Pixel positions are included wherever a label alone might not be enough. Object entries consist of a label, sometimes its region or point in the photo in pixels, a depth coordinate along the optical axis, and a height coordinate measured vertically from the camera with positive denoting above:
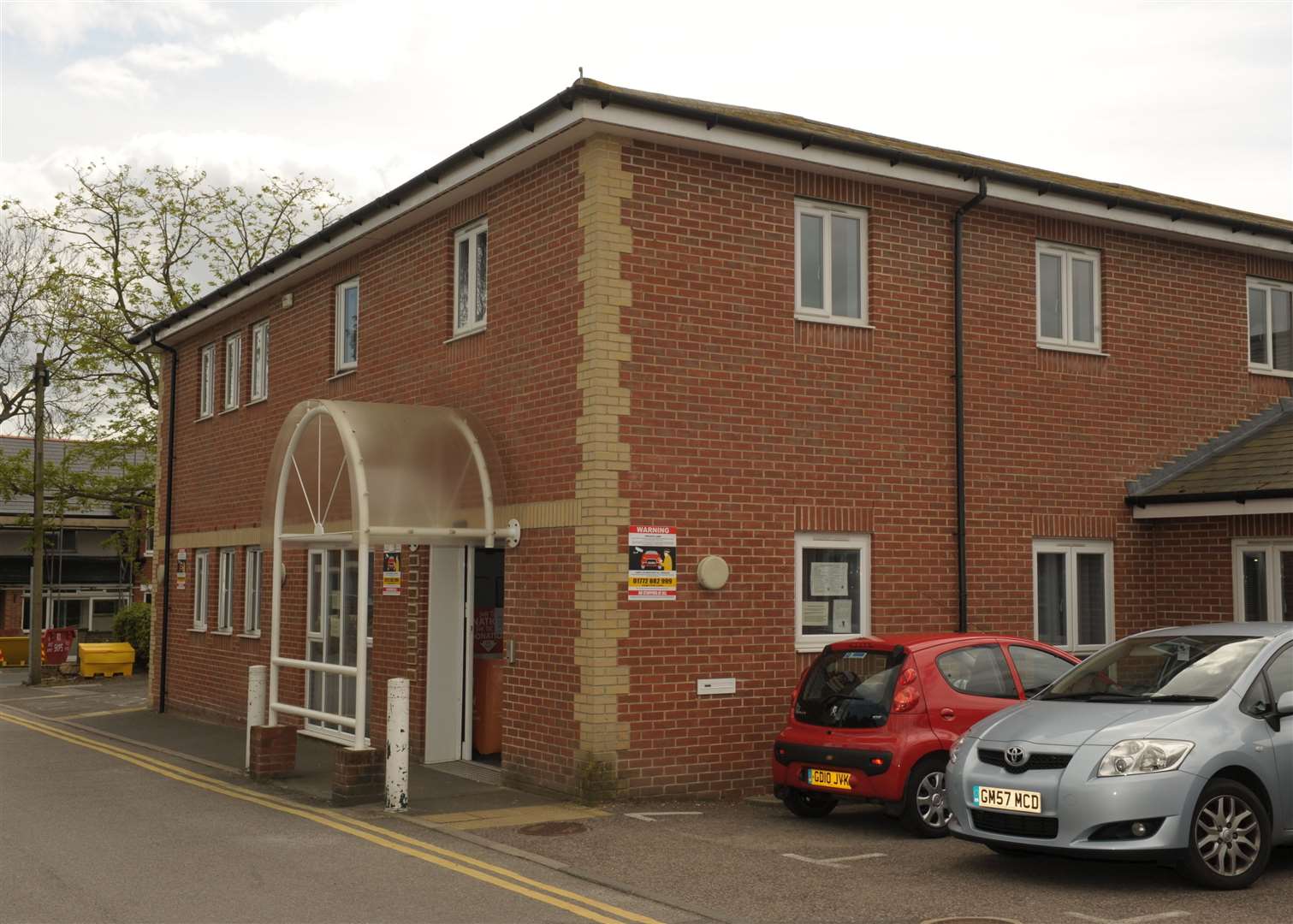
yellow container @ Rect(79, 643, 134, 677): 30.88 -2.36
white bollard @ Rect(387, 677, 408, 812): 10.84 -1.51
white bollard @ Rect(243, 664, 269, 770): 13.32 -1.34
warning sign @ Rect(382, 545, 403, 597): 14.87 -0.14
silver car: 7.39 -1.17
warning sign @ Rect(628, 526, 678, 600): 11.45 -0.02
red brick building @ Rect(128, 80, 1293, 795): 11.61 +1.36
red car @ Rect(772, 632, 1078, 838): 9.44 -1.08
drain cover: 9.86 -1.99
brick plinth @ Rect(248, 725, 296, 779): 12.80 -1.85
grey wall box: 11.68 -0.11
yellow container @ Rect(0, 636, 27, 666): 37.25 -2.60
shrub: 33.59 -1.80
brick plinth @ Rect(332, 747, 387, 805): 11.20 -1.82
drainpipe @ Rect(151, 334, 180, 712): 22.14 +1.03
